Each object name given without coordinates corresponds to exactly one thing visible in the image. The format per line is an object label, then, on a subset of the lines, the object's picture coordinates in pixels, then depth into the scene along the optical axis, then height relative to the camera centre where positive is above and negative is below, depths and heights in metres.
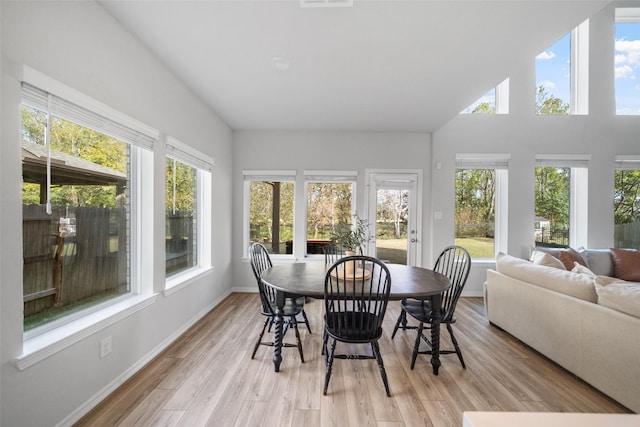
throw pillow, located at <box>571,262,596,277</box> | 2.45 -0.53
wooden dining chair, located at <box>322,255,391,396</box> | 1.91 -0.83
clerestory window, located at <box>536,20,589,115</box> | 4.44 +2.34
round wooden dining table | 2.04 -0.60
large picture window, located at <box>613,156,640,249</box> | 4.36 +0.20
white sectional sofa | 1.79 -0.86
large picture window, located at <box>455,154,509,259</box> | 4.46 +0.08
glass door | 4.50 -0.05
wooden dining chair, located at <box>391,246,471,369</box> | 2.24 -0.89
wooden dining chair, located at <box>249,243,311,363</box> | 2.34 -0.88
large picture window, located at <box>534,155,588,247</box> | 4.42 +0.19
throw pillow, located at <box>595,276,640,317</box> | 1.79 -0.57
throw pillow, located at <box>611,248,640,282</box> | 3.54 -0.68
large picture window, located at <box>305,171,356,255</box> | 4.53 +0.12
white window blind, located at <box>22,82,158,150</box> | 1.43 +0.62
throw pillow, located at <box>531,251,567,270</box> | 2.76 -0.49
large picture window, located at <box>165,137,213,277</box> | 2.82 +0.05
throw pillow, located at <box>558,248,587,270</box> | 3.50 -0.58
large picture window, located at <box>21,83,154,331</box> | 1.51 +0.03
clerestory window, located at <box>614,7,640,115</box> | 4.44 +2.56
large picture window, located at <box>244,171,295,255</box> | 4.56 -0.03
